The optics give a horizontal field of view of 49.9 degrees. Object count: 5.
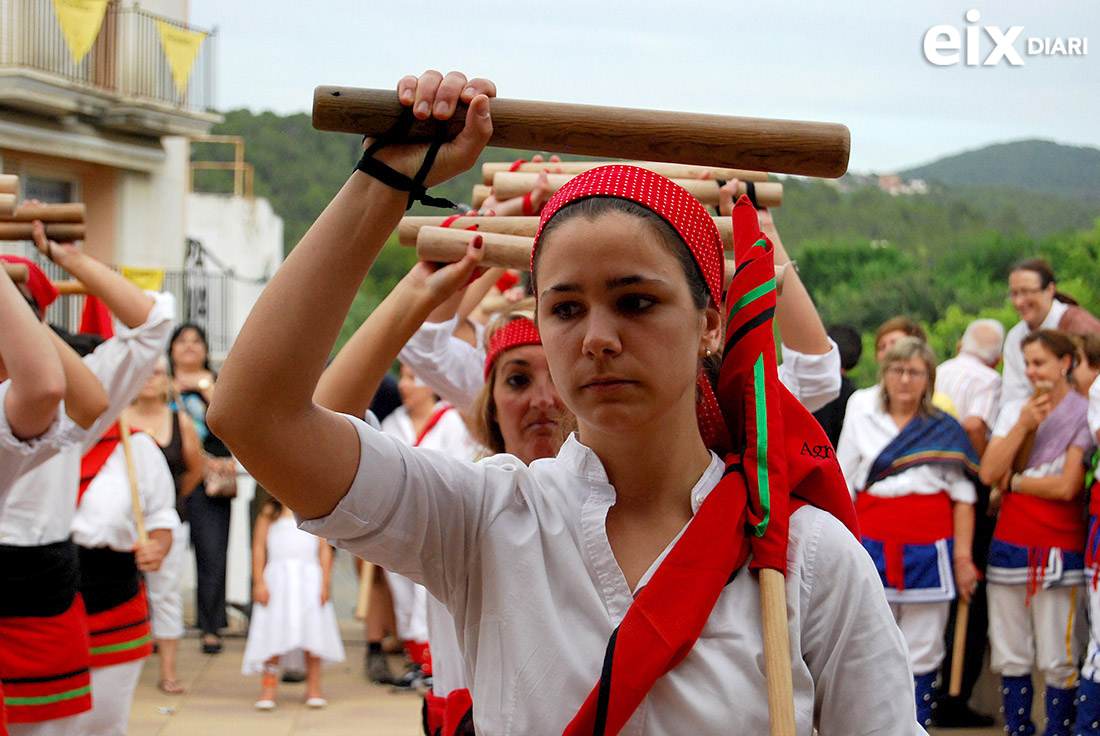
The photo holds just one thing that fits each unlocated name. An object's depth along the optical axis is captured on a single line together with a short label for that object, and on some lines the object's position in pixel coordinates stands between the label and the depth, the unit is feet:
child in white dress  23.45
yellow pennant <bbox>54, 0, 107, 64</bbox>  43.37
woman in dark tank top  24.53
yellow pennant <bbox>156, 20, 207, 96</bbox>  53.78
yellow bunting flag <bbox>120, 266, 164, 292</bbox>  18.07
